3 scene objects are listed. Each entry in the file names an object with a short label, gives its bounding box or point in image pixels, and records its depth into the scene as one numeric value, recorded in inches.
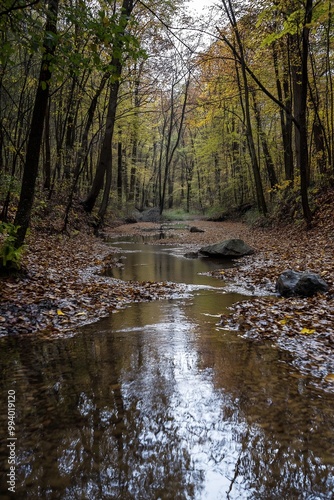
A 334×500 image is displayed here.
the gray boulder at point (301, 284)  253.9
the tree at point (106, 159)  648.4
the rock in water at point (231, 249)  470.6
